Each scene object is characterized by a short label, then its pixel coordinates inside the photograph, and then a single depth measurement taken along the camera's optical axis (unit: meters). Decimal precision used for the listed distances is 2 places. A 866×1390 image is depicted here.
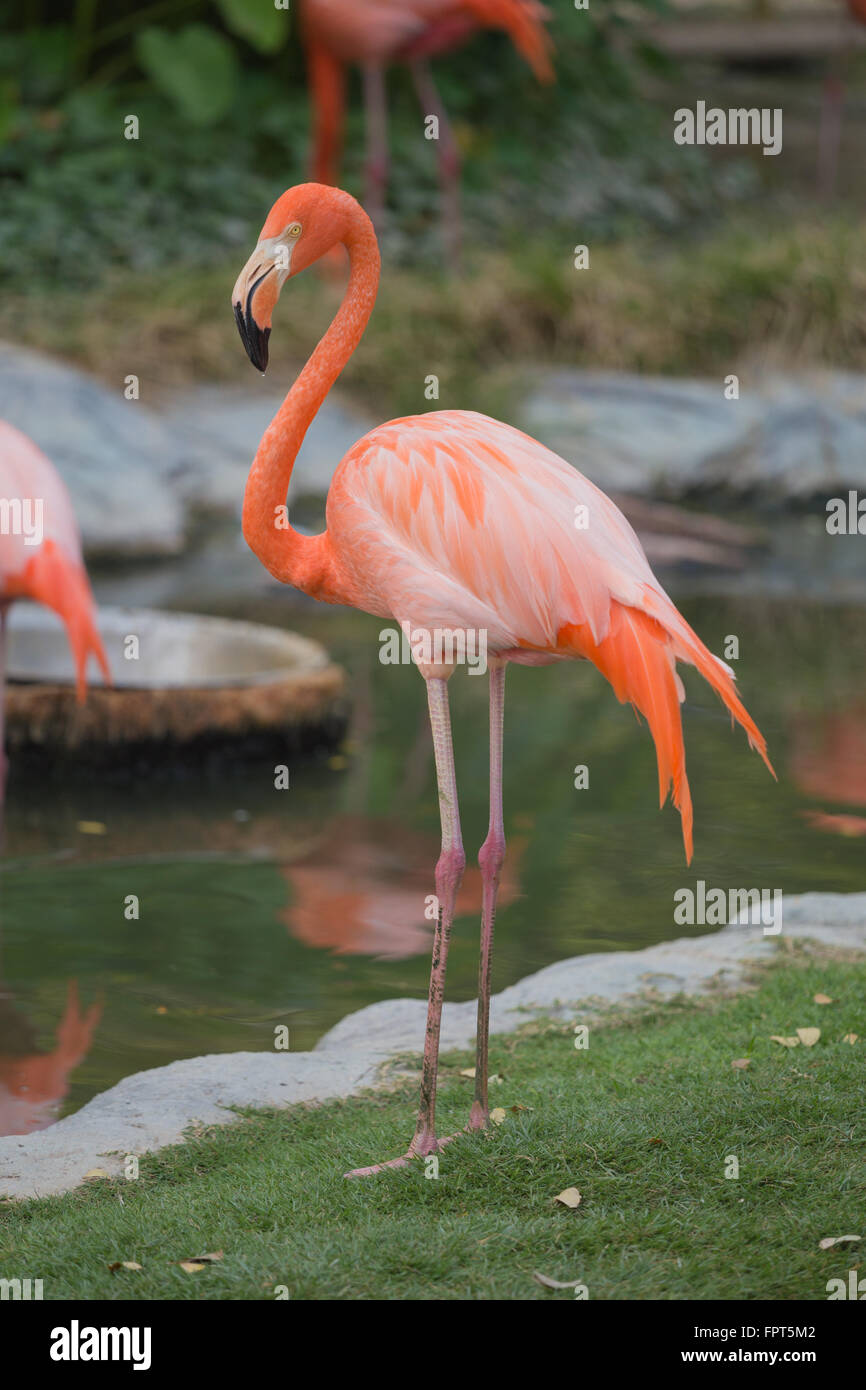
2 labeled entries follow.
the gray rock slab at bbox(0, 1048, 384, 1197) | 6.70
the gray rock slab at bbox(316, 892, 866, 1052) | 8.27
